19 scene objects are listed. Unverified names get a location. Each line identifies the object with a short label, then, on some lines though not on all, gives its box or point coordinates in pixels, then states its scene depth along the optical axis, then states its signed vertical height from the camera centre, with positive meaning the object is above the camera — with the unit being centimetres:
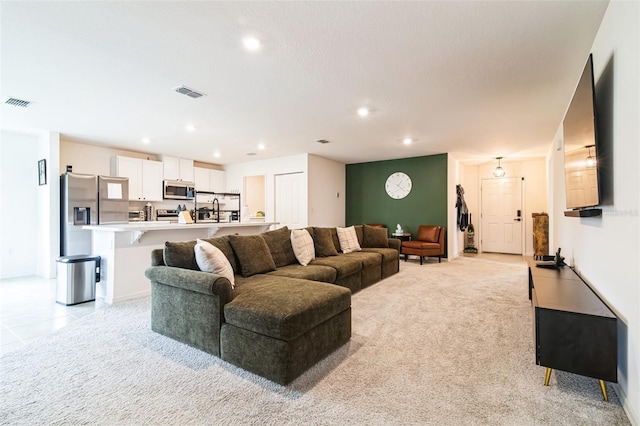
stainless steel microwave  704 +64
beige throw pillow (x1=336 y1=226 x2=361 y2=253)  482 -40
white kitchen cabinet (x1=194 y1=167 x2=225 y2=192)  784 +101
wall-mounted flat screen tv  206 +54
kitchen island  366 -49
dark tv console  167 -72
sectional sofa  196 -69
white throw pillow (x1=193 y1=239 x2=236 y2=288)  252 -39
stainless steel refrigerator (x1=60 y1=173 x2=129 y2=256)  507 +17
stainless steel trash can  359 -78
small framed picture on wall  511 +78
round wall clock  740 +79
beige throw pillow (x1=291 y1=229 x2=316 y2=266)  382 -41
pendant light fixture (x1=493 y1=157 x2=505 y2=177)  742 +113
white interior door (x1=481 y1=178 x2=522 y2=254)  774 +3
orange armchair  629 -61
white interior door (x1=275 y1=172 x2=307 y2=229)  705 +40
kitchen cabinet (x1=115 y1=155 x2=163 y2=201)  628 +89
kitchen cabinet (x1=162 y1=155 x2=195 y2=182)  708 +118
